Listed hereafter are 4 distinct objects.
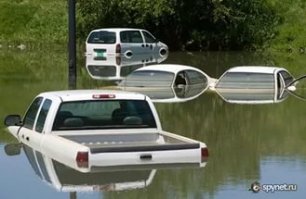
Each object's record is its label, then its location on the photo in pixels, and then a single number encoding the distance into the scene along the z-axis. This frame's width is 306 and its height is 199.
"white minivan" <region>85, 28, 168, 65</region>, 40.62
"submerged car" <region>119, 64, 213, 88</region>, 26.12
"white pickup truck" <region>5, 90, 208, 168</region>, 11.12
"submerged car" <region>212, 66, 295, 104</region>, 24.97
